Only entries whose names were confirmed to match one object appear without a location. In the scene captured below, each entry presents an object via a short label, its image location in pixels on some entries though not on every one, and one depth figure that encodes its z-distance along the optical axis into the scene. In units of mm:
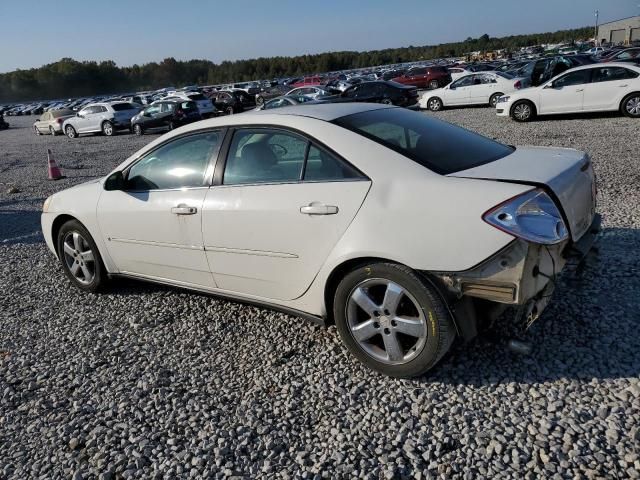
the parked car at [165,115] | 21906
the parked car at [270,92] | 32125
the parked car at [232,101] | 29394
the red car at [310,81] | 40656
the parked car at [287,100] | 19641
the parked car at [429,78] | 31969
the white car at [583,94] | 13195
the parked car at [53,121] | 27344
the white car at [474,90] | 19875
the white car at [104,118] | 24016
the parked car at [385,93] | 22594
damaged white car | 2643
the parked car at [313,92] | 24703
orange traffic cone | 12280
